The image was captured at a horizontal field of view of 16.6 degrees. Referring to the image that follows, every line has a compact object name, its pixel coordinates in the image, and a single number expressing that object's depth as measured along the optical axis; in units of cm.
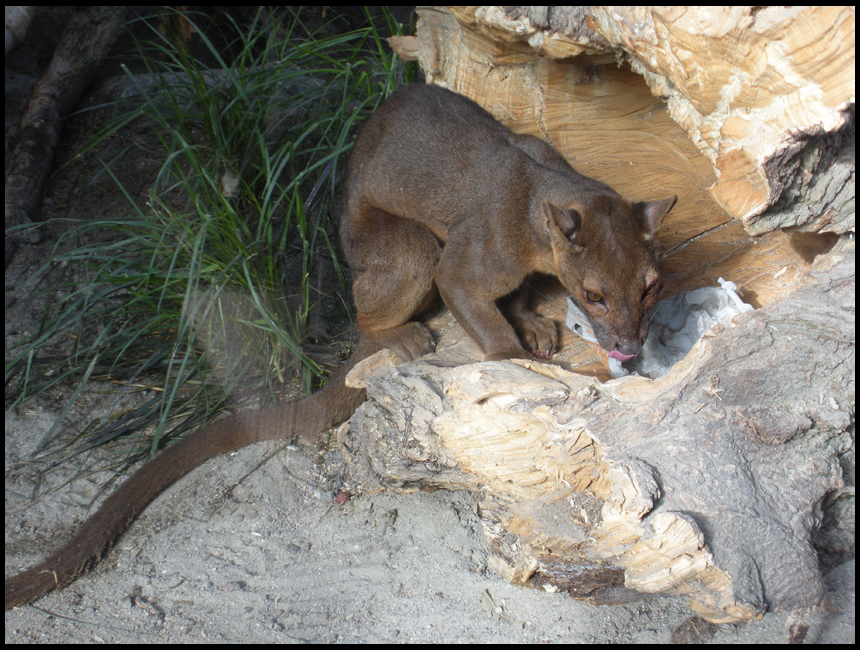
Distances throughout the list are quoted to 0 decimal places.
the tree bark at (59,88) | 372
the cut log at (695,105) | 308
